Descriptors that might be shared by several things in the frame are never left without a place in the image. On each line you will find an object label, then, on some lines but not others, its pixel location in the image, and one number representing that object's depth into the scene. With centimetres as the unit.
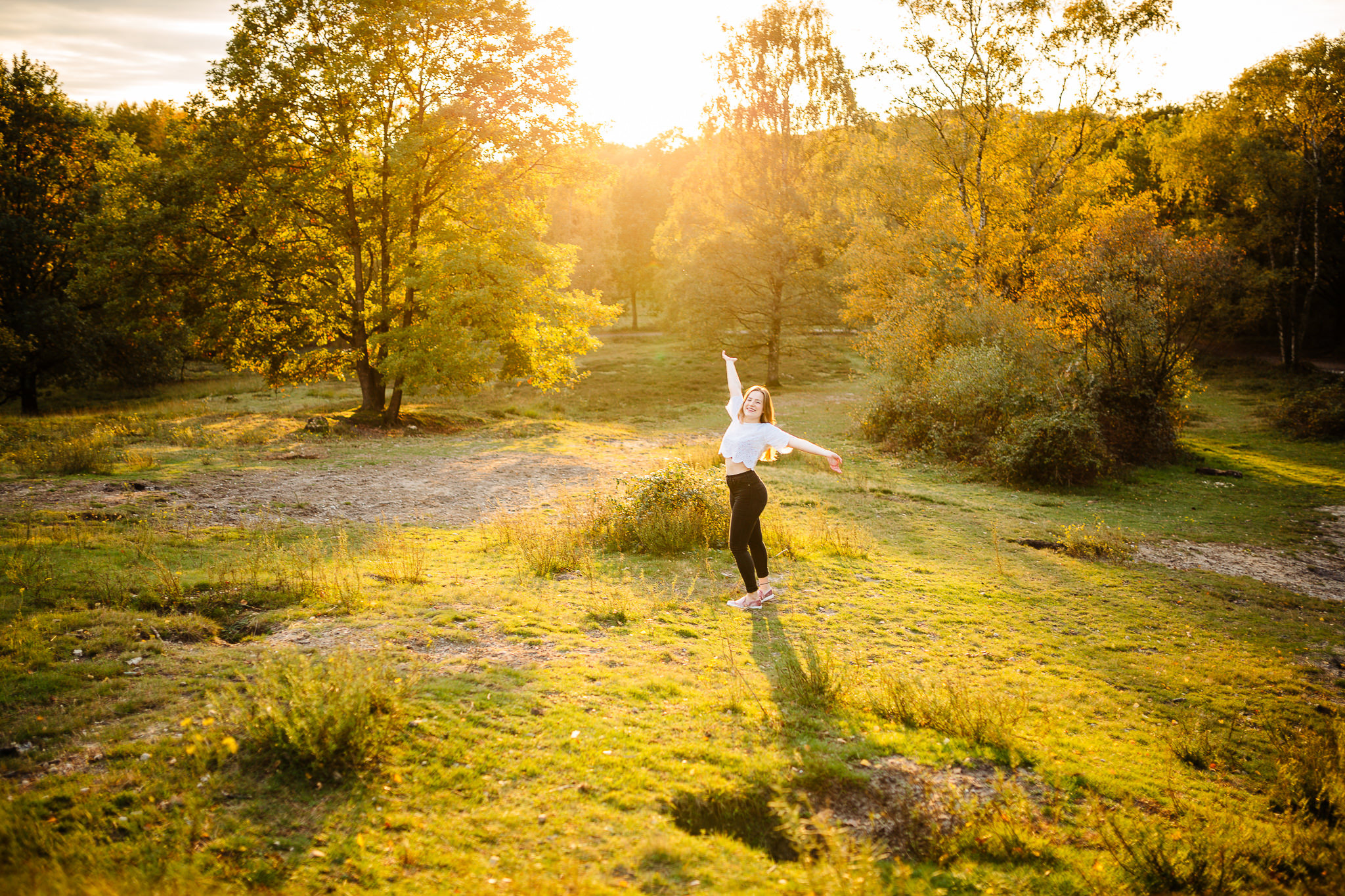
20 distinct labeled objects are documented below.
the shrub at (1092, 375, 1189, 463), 1781
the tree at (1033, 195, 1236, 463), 1794
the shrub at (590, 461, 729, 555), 1034
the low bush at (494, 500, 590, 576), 916
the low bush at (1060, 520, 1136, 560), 1125
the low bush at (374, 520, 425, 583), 811
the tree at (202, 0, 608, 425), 1927
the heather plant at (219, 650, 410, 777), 434
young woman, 768
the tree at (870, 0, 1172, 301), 2511
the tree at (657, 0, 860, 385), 3406
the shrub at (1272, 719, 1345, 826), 485
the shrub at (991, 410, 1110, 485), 1614
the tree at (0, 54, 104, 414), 2375
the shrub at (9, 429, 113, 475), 1241
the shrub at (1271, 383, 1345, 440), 2036
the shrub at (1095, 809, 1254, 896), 409
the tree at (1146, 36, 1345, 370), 3056
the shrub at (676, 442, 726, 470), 1589
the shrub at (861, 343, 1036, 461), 1844
